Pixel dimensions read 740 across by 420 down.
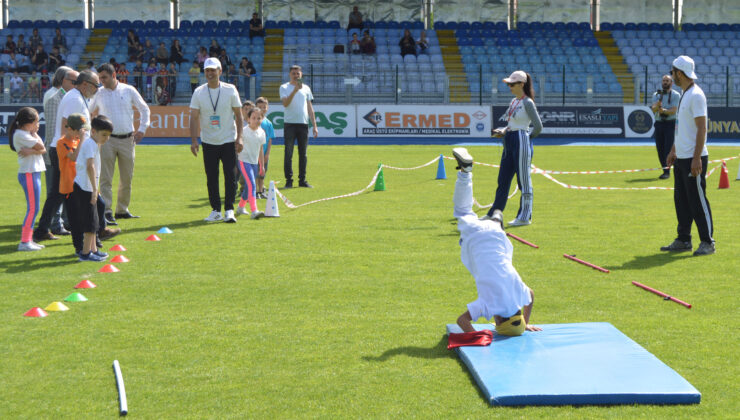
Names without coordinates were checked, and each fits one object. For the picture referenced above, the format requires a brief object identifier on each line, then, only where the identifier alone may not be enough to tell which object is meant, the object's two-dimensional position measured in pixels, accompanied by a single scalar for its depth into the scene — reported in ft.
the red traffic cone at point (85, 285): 25.40
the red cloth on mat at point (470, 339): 18.80
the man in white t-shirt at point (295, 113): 51.57
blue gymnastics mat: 15.55
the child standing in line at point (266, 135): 45.93
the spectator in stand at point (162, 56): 112.78
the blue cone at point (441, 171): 60.29
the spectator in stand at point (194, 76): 101.48
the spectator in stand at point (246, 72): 102.83
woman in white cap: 35.99
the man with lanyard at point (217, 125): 38.01
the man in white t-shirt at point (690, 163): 29.55
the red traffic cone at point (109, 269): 27.89
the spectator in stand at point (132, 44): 115.85
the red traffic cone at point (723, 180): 53.44
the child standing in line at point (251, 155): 40.78
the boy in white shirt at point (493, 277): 18.78
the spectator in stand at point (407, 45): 122.72
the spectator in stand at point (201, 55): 112.64
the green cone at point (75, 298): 23.72
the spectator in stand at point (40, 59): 112.06
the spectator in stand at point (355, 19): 131.44
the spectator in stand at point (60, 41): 118.72
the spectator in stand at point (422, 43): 125.51
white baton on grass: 15.12
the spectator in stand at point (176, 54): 113.09
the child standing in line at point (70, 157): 29.10
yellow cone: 22.68
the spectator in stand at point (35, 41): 115.44
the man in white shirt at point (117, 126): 38.26
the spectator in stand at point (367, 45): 121.60
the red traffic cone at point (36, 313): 22.05
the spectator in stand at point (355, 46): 121.39
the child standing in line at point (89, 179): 28.94
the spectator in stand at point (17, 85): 98.48
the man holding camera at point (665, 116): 55.62
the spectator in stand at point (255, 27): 128.88
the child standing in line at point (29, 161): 31.37
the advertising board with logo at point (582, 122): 106.11
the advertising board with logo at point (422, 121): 104.53
